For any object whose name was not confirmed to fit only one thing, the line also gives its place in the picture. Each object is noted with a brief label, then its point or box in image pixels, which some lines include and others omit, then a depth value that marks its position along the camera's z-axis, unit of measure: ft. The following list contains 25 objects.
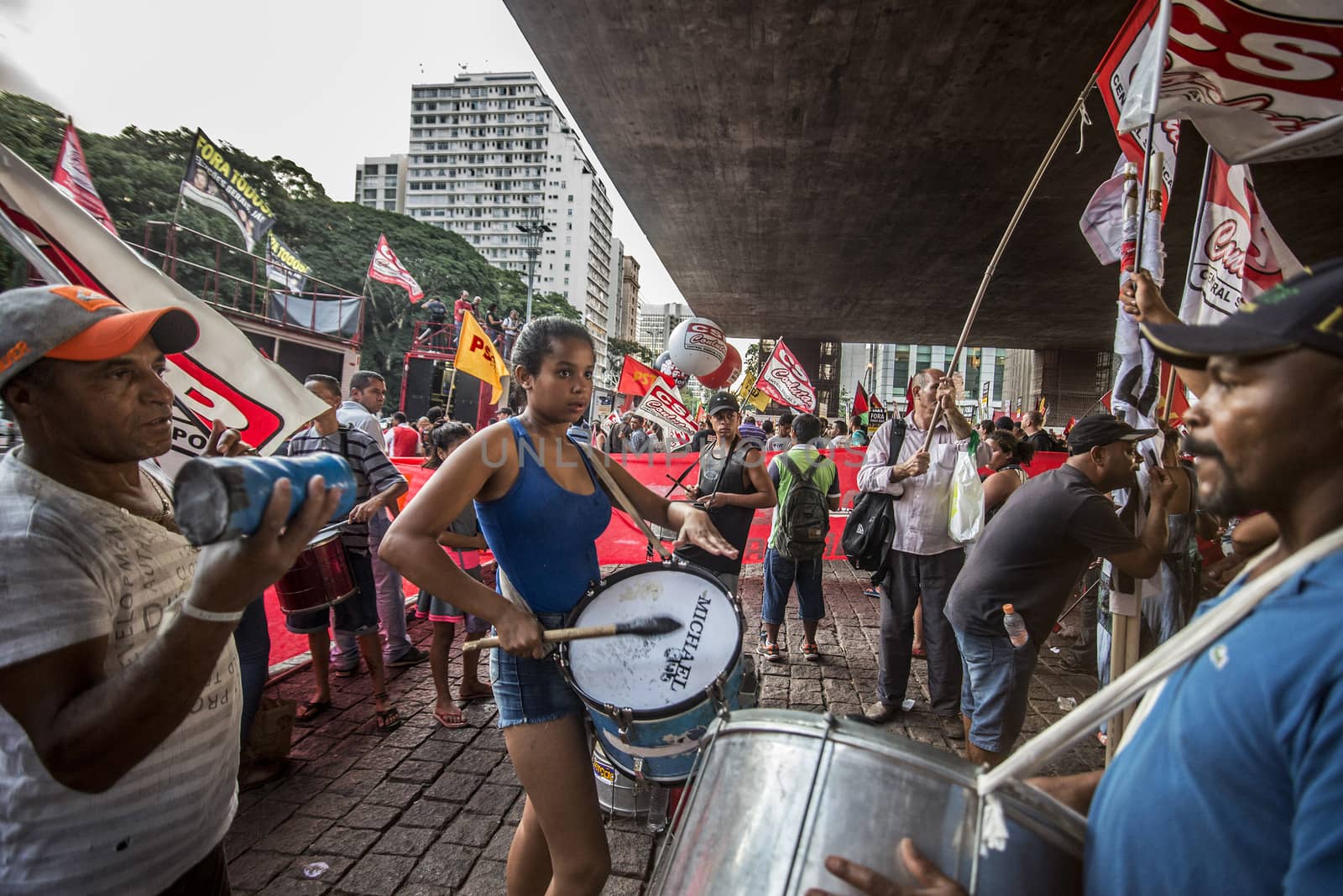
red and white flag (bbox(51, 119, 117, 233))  30.09
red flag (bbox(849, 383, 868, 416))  61.11
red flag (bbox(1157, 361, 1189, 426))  9.52
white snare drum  5.74
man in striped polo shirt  13.12
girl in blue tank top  5.85
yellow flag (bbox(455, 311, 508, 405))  23.40
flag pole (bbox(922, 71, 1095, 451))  8.17
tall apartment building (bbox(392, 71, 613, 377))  368.27
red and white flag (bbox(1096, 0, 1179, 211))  9.50
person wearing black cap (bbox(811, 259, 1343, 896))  2.39
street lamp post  92.17
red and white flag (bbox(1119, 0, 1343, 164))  8.27
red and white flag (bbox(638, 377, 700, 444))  33.12
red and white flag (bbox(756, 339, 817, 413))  41.55
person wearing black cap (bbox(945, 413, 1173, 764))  9.46
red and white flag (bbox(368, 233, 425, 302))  60.70
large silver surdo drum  3.06
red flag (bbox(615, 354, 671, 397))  34.32
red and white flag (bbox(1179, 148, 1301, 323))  10.37
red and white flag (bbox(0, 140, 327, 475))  7.24
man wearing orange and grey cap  3.36
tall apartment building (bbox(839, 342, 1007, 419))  197.57
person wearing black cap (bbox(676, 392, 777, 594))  16.07
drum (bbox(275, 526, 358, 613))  12.53
